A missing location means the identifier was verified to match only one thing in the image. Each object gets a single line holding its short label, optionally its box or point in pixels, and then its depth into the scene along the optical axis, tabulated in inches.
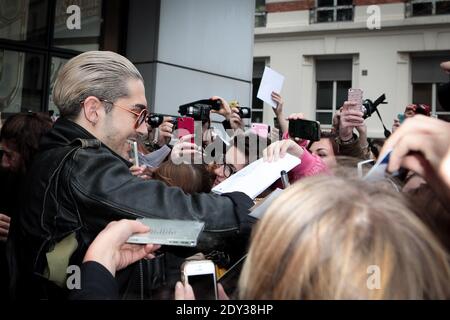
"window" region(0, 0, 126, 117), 190.5
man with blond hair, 49.8
